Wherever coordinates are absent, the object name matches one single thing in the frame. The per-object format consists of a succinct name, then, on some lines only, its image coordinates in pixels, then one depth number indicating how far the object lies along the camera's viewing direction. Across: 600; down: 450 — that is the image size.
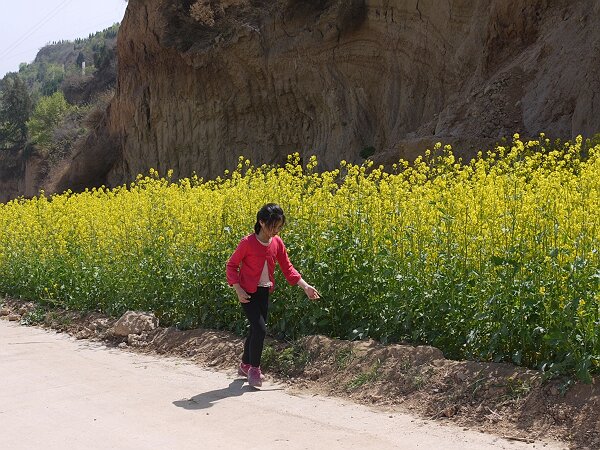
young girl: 7.26
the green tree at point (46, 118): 54.81
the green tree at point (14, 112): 62.60
